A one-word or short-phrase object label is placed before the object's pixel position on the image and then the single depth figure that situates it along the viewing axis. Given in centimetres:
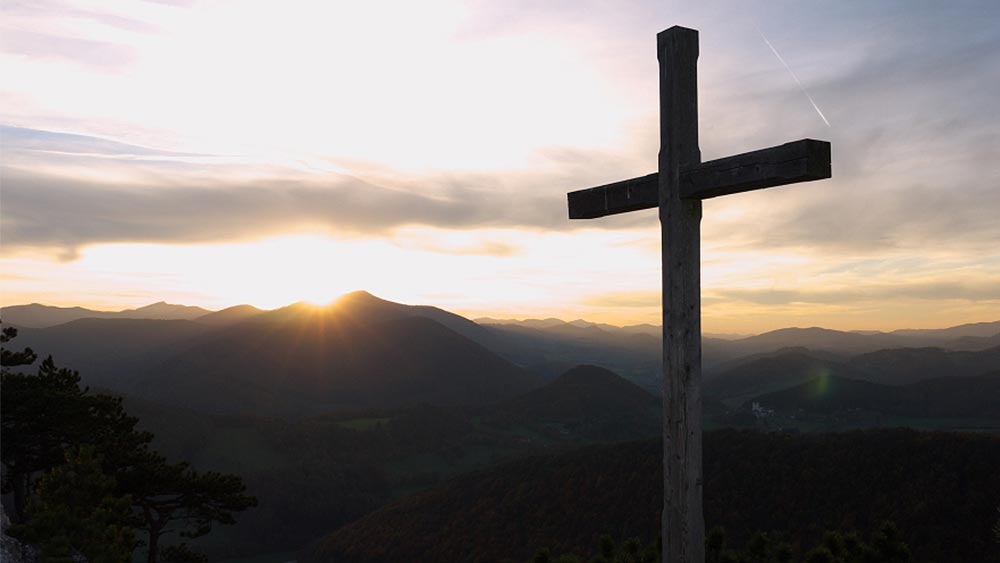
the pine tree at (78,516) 1069
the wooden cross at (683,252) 529
